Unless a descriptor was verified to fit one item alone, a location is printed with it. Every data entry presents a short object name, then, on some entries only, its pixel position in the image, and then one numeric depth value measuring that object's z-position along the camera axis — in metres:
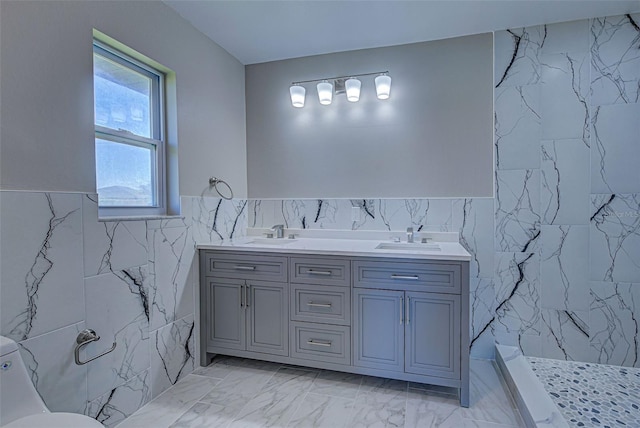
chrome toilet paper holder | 1.52
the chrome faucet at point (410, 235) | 2.52
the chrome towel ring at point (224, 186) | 2.56
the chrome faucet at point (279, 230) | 2.87
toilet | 1.12
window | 1.82
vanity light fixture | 2.56
